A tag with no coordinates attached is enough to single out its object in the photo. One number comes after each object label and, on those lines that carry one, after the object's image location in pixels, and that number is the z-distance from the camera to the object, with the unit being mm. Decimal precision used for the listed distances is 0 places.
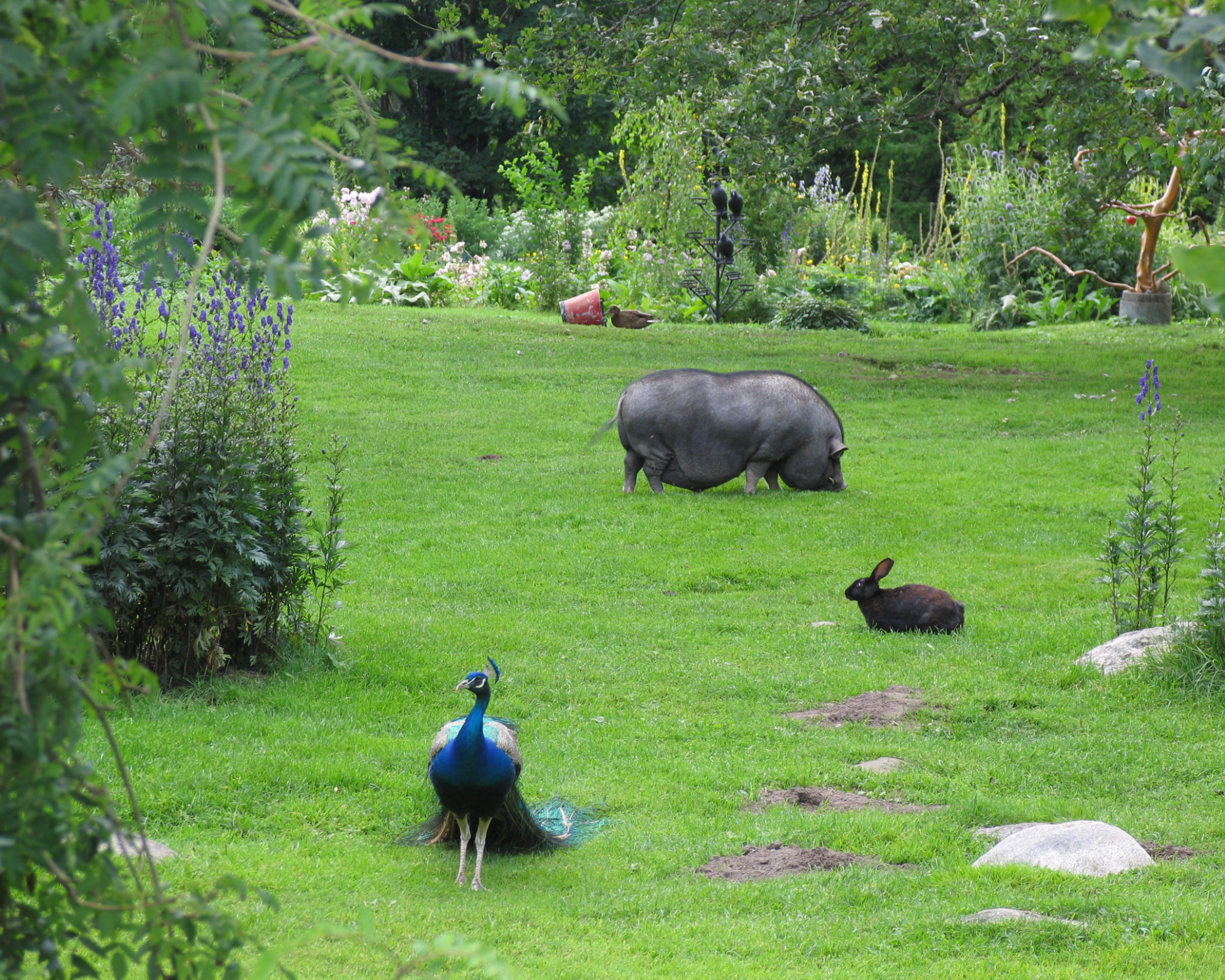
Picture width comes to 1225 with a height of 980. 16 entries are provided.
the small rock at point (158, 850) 10578
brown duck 46406
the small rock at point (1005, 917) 9898
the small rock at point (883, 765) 13875
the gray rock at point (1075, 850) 11070
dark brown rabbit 18750
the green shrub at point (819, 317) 47812
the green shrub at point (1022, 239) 50594
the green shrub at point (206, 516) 14937
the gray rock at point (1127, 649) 16719
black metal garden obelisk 45969
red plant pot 47406
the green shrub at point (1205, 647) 15734
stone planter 46969
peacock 10633
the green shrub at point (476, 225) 67375
